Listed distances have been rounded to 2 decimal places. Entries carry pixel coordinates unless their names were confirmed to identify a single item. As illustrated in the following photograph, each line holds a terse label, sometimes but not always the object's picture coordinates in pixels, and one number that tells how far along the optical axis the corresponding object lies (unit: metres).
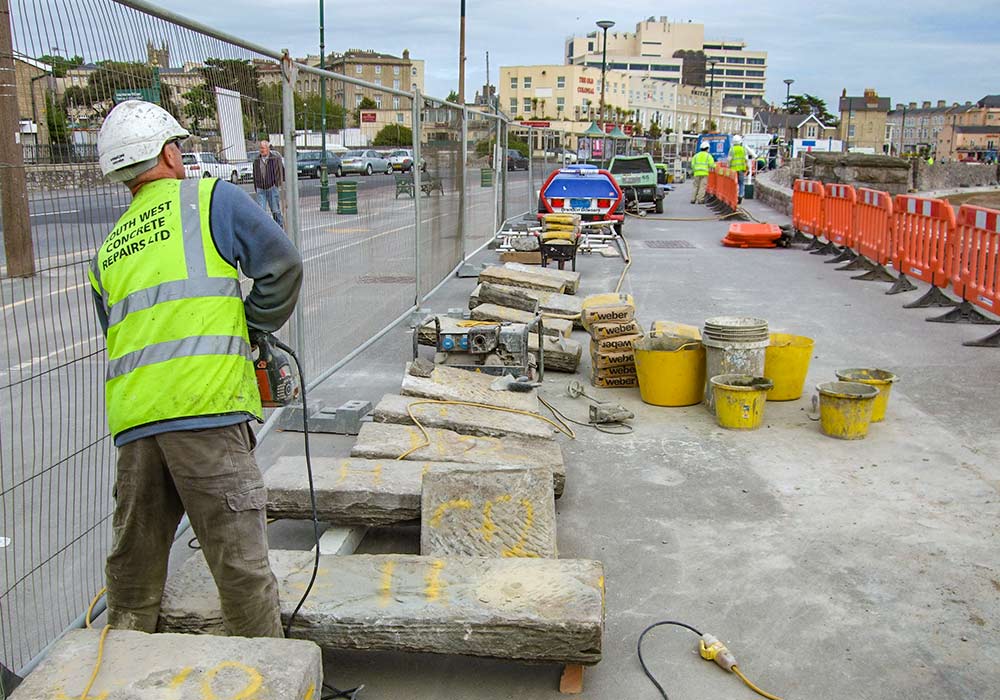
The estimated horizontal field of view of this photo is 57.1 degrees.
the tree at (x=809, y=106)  158.25
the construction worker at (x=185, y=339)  3.04
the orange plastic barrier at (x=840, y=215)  16.03
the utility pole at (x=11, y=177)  3.24
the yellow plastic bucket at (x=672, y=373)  7.32
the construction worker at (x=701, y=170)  31.98
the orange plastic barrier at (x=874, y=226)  13.81
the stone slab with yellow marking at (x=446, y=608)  3.41
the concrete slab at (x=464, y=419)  5.96
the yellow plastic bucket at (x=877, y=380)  6.88
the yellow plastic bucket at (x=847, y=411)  6.49
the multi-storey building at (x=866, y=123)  149.80
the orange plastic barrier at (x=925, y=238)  11.42
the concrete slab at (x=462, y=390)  6.59
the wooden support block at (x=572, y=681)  3.55
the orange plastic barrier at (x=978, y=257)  9.98
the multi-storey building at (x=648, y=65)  197.12
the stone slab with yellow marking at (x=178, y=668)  2.86
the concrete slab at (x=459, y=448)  5.34
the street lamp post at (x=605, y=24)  46.91
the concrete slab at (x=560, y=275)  11.96
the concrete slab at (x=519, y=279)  11.02
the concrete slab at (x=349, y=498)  4.57
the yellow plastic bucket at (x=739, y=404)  6.69
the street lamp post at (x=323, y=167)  6.69
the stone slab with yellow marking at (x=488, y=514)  4.23
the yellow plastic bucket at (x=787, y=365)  7.40
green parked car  27.62
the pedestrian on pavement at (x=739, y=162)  26.87
